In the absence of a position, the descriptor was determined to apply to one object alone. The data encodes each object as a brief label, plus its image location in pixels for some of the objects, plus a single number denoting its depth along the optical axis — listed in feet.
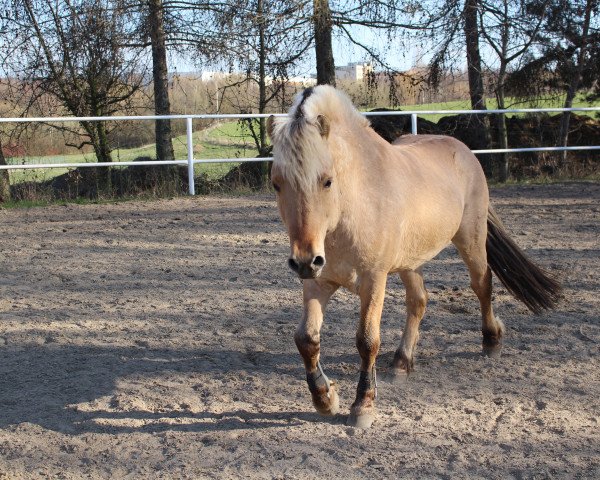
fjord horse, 10.48
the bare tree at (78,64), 47.21
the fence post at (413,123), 40.73
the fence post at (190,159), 38.24
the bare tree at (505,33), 47.16
